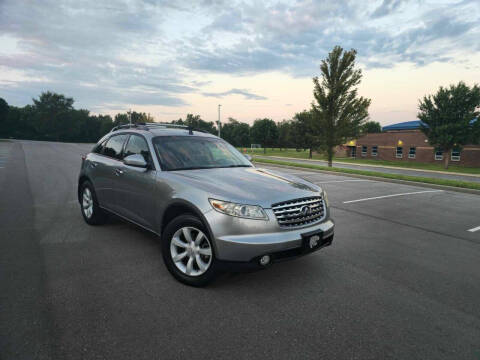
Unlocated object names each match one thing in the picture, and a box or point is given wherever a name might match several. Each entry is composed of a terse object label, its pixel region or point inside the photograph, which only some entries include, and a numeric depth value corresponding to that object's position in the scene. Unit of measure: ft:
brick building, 117.29
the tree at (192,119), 239.30
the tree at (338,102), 68.80
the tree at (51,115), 298.00
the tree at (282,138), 211.20
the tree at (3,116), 248.73
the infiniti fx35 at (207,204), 9.53
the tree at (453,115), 98.22
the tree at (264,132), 190.39
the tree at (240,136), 281.74
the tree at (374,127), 353.51
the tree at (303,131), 151.72
